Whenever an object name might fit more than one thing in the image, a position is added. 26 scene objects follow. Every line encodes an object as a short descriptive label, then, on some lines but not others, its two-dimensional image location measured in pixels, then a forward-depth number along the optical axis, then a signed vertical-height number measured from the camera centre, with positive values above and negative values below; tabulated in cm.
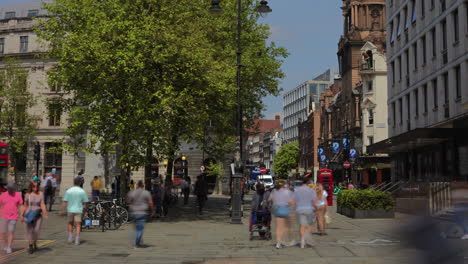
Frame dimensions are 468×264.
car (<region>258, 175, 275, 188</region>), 6681 -111
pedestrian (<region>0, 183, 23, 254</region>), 1274 -103
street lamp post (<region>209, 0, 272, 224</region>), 2238 +52
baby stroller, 1666 -166
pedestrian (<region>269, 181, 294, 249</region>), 1464 -104
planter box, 2405 -187
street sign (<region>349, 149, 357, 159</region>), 5671 +212
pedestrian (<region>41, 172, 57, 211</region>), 2609 -83
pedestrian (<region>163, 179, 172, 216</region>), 2608 -138
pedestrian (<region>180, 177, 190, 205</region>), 3547 -121
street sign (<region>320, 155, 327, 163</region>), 7424 +197
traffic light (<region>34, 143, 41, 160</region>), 3444 +120
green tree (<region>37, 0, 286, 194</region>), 2202 +432
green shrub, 2400 -127
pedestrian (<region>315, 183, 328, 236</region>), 1783 -127
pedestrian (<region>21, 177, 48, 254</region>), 1290 -105
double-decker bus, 2795 +50
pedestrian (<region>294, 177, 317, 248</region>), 1484 -101
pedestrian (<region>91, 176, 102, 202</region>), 2470 -72
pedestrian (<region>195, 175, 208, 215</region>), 2769 -109
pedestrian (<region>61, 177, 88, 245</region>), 1453 -98
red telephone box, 3896 -46
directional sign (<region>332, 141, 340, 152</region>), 7275 +367
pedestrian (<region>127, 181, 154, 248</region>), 1400 -99
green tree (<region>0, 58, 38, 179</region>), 5219 +648
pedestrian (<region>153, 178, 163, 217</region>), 2356 -101
